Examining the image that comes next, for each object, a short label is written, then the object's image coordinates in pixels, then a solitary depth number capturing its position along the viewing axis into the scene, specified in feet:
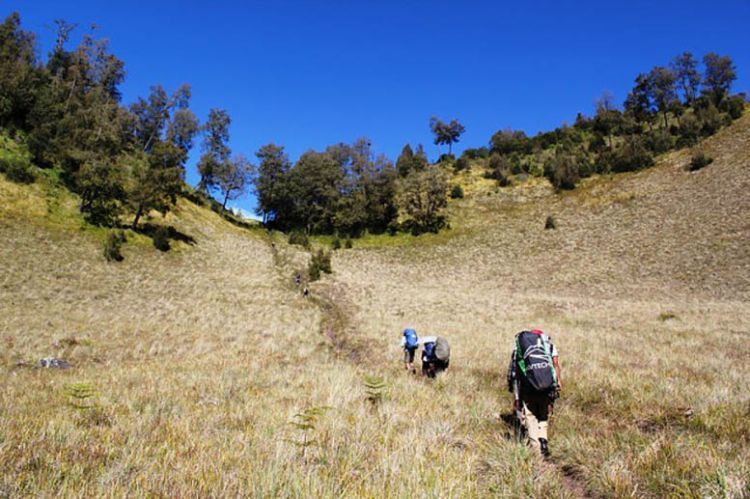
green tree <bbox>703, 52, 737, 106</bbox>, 261.03
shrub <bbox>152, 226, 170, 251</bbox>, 121.80
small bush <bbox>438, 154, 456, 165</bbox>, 298.56
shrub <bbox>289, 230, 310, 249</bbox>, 182.50
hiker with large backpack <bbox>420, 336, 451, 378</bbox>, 35.04
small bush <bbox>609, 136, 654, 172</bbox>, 206.08
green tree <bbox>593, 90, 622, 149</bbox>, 266.98
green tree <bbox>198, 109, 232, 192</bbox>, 225.07
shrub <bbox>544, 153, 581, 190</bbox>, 214.90
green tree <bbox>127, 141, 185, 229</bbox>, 124.47
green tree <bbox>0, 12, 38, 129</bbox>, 141.69
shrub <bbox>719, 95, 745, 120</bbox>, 220.02
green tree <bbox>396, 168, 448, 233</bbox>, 196.20
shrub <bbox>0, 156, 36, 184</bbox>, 113.50
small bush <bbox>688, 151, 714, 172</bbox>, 179.42
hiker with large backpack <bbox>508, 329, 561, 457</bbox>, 18.74
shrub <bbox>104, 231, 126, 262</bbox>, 103.19
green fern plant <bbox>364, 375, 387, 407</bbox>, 23.25
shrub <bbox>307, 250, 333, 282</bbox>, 122.31
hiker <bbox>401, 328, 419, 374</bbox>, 38.60
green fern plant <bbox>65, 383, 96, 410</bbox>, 18.98
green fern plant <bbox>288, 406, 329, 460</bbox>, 13.94
